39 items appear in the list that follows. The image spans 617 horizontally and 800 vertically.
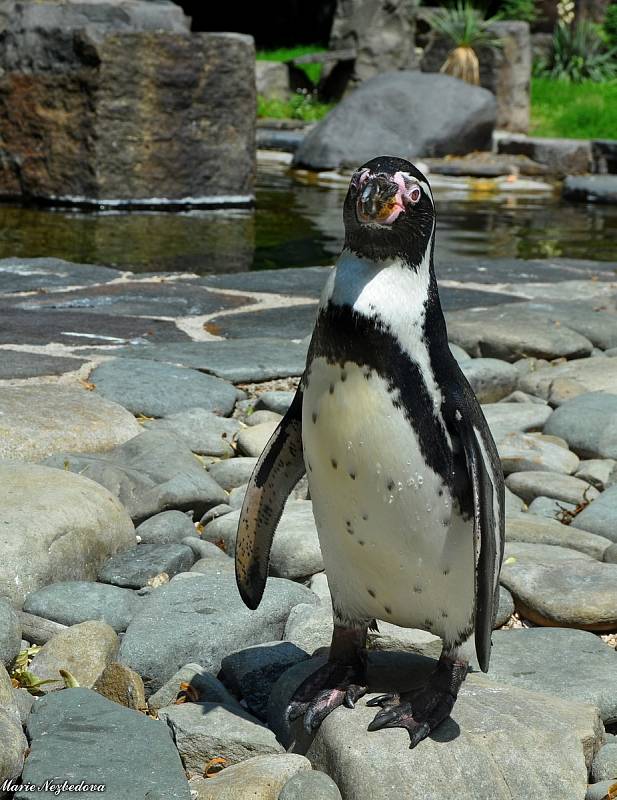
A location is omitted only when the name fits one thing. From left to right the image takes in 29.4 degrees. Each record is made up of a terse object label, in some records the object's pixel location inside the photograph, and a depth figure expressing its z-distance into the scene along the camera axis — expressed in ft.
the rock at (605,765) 8.36
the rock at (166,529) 12.23
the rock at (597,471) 14.47
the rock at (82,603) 10.30
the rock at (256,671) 9.57
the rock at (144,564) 11.14
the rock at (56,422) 13.34
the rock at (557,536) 12.41
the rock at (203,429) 14.69
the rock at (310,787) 7.66
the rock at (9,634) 9.32
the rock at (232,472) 13.85
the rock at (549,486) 13.83
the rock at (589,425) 15.30
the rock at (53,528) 10.46
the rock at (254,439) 14.53
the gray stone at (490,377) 17.29
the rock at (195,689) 9.17
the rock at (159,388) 15.53
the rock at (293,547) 11.57
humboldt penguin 8.06
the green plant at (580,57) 80.53
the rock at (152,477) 12.64
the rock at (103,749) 7.57
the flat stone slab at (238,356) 16.93
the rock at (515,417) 15.85
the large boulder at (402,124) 52.65
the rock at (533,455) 14.61
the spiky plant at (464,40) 65.41
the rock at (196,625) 9.68
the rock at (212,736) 8.43
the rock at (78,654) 9.39
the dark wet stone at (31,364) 16.03
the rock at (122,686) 8.93
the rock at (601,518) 12.80
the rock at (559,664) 9.35
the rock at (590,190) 46.62
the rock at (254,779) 7.77
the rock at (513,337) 18.70
